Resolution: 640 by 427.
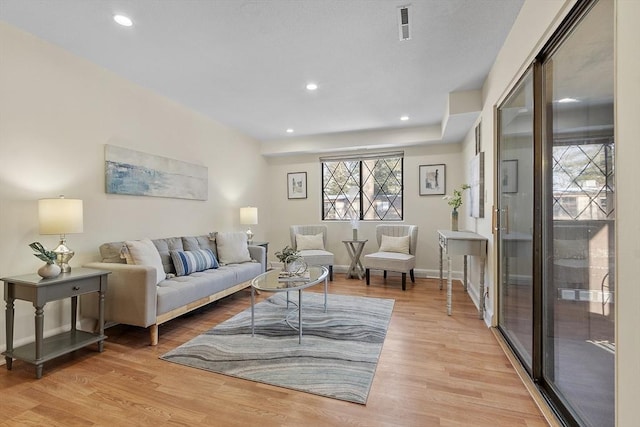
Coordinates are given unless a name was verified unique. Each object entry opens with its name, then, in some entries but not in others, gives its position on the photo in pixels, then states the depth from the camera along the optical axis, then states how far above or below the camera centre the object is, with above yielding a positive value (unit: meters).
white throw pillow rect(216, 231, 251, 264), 3.91 -0.47
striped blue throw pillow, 3.22 -0.54
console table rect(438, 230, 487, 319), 3.04 -0.36
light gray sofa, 2.46 -0.71
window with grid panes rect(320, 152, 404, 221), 5.37 +0.49
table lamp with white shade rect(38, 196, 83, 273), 2.21 -0.04
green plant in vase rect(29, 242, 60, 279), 2.12 -0.36
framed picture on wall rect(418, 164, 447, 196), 4.97 +0.58
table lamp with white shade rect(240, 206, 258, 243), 4.73 -0.06
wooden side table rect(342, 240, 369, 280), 4.92 -0.77
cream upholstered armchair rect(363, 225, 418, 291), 4.31 -0.60
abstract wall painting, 2.98 +0.44
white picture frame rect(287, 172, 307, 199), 5.78 +0.56
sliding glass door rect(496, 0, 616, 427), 1.25 -0.02
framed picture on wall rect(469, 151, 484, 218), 3.17 +0.31
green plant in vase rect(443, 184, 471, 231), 4.07 +0.13
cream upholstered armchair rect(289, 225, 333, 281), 4.82 -0.52
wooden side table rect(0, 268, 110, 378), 2.01 -0.61
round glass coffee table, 2.53 -0.64
